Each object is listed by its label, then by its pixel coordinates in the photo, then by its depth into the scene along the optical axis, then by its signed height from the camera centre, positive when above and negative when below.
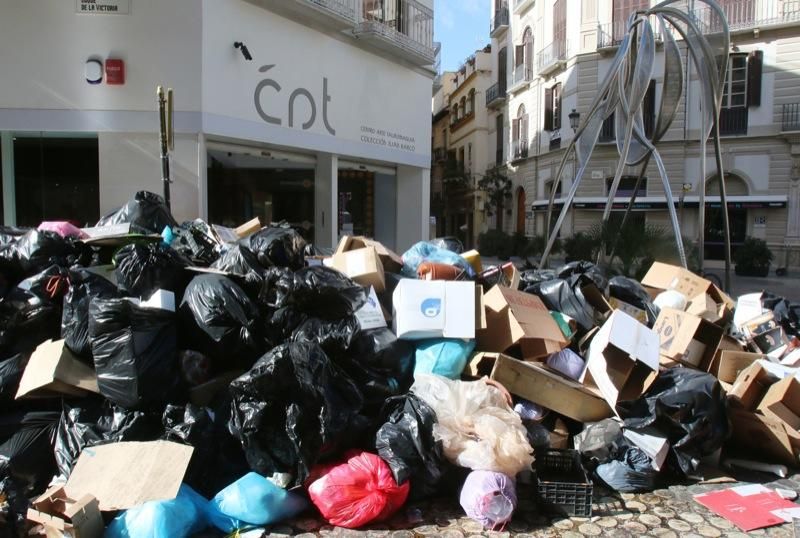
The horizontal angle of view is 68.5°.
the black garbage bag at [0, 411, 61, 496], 2.89 -1.05
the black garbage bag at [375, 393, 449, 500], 2.87 -1.01
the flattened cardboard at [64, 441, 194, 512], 2.60 -1.05
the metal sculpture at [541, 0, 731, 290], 8.21 +2.52
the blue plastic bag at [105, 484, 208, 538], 2.46 -1.18
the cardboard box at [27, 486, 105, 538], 2.36 -1.11
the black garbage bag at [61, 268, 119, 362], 3.18 -0.34
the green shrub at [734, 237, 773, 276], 16.62 -0.33
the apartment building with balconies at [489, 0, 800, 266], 19.75 +4.50
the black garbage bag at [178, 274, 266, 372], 3.27 -0.45
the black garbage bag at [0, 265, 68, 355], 3.44 -0.41
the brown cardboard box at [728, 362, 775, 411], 3.65 -0.88
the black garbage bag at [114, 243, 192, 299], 3.41 -0.16
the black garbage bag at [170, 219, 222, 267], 4.19 +0.00
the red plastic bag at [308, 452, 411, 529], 2.73 -1.16
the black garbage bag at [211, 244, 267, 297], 3.60 -0.14
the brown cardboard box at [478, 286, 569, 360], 3.70 -0.54
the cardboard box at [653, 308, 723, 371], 3.97 -0.64
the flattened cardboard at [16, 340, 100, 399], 3.05 -0.70
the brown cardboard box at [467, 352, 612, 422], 3.39 -0.83
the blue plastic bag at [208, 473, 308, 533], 2.69 -1.20
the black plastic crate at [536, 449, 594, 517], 2.89 -1.23
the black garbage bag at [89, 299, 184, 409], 2.95 -0.57
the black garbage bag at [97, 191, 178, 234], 4.80 +0.24
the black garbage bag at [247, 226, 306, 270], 3.78 -0.02
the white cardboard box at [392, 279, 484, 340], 3.58 -0.40
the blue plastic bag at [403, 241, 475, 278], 4.53 -0.10
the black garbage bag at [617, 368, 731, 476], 3.24 -0.96
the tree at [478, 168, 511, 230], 28.84 +2.80
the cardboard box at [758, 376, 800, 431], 3.55 -0.95
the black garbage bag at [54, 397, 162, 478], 2.93 -0.94
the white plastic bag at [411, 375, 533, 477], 2.87 -0.92
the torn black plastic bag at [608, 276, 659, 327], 4.95 -0.40
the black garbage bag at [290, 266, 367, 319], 3.46 -0.30
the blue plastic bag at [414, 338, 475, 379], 3.50 -0.68
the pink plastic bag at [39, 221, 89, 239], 4.45 +0.11
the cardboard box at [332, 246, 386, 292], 4.01 -0.15
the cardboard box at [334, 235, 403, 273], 4.61 -0.04
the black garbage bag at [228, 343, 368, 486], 2.78 -0.82
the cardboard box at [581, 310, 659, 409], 3.36 -0.66
